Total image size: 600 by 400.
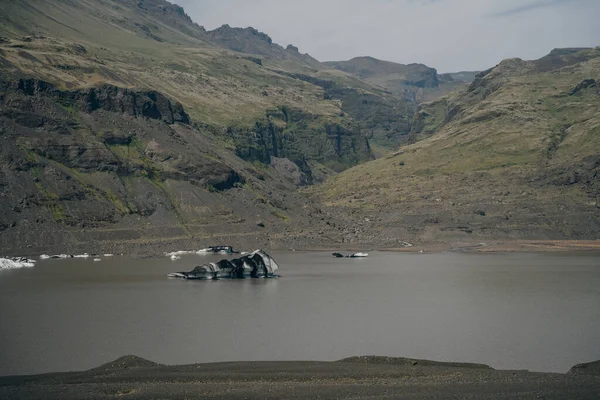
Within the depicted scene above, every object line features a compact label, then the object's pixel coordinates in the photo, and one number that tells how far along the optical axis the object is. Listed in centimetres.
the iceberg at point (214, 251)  18075
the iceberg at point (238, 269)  11788
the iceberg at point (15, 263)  13788
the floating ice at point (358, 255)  17561
